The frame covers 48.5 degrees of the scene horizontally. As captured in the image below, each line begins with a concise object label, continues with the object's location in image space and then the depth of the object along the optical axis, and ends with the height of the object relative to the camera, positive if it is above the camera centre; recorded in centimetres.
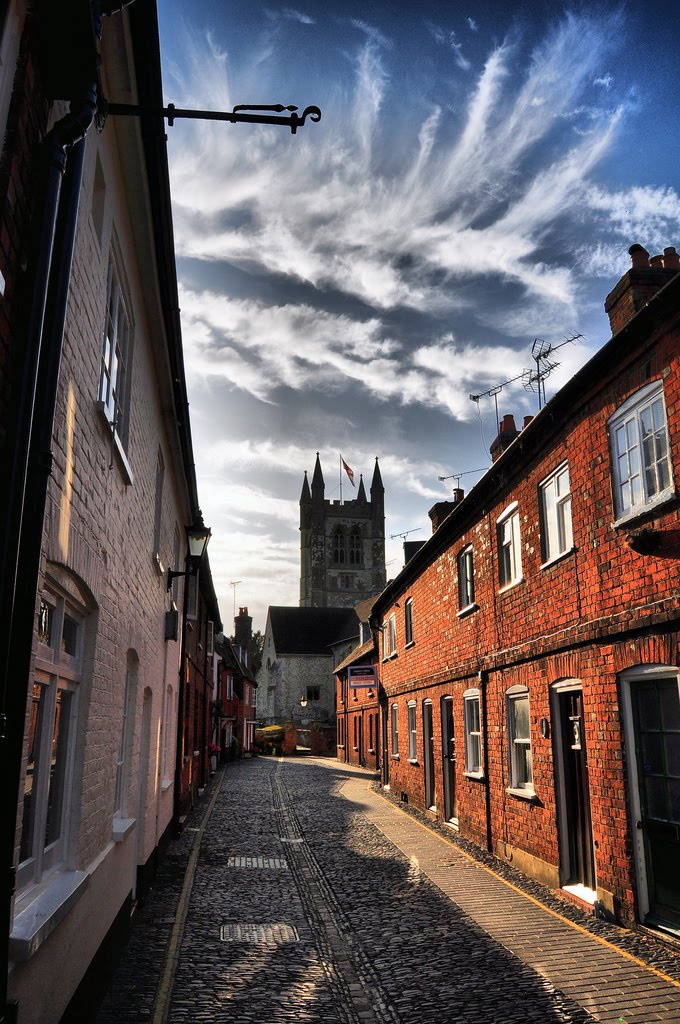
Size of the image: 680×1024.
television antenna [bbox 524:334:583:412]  1242 +537
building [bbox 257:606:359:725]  5631 +276
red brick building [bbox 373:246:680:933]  703 +81
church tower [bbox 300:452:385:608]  7775 +1579
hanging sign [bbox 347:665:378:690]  2431 +85
